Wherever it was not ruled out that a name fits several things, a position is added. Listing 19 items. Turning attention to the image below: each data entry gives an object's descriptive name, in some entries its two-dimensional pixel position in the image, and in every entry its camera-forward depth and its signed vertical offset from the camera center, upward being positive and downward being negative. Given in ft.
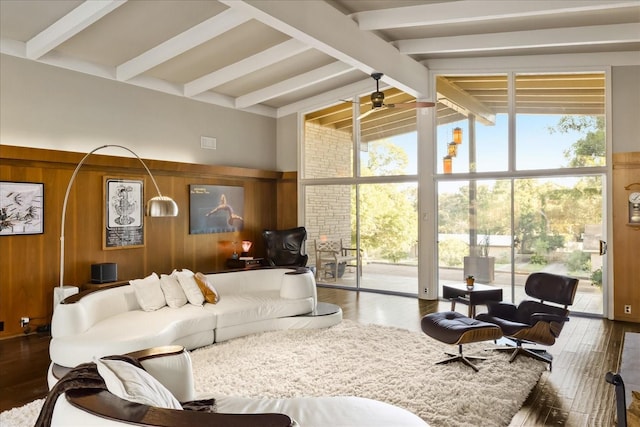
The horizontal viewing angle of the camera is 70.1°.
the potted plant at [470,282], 17.79 -2.58
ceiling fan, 19.11 +4.79
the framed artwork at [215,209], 25.73 +0.44
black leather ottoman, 13.32 -3.42
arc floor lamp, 15.79 +0.28
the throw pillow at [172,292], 16.46 -2.77
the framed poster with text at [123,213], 21.36 +0.15
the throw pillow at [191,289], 16.89 -2.72
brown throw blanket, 6.22 -2.34
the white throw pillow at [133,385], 6.40 -2.47
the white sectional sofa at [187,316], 12.59 -3.35
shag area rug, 11.30 -4.68
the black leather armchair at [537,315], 13.83 -3.29
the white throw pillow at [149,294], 15.76 -2.73
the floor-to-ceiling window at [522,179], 21.45 +1.85
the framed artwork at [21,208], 17.87 +0.33
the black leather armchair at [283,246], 28.02 -1.87
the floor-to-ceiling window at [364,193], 26.84 +1.45
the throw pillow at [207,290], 17.20 -2.84
